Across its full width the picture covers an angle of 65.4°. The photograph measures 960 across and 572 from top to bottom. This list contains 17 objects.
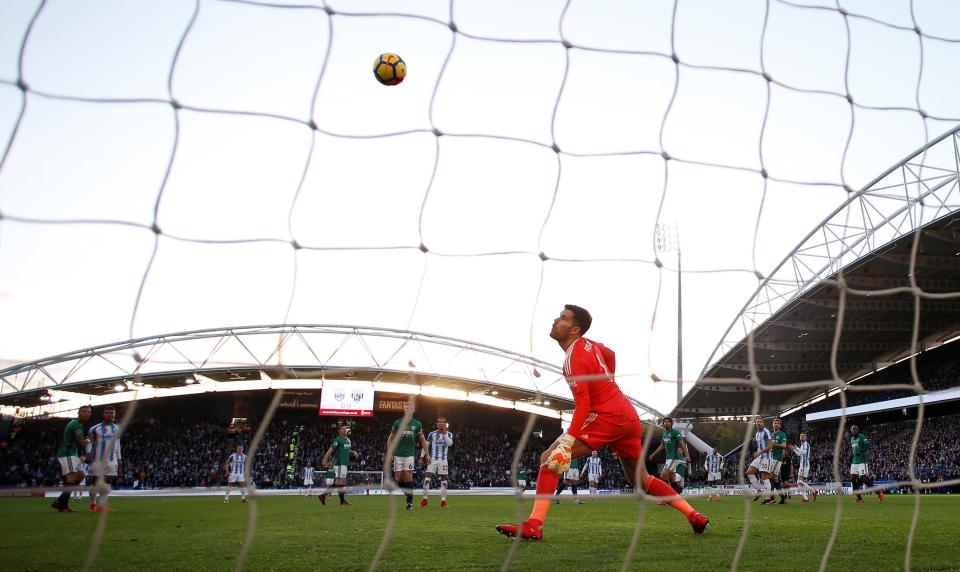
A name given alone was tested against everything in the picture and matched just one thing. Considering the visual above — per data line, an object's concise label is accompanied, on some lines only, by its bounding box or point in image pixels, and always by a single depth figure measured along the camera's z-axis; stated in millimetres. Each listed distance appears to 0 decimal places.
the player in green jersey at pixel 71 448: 9086
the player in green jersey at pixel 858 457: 14414
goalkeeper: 4727
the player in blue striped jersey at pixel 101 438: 9603
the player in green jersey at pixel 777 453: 12508
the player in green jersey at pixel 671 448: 13348
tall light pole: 29831
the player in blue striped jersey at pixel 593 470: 19584
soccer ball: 5805
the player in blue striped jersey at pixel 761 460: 13073
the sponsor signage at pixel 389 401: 39447
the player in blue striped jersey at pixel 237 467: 15870
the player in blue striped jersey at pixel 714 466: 22688
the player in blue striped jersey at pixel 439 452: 12703
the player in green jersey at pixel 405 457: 11469
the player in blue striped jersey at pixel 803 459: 14594
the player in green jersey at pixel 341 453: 13675
